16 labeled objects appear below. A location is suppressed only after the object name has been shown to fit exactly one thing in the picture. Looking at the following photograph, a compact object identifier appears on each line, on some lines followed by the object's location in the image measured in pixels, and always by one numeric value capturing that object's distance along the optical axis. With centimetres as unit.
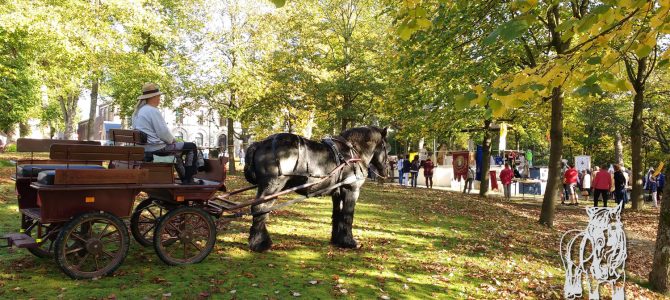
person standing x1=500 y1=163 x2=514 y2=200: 2190
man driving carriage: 590
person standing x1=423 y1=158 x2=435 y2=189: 2574
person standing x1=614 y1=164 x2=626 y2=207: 1764
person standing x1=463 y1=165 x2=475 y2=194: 2442
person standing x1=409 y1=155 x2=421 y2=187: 2580
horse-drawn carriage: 489
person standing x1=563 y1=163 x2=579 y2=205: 2034
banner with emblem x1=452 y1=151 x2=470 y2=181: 2497
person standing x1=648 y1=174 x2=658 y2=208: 2035
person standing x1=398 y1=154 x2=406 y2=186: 2892
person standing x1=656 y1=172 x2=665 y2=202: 2105
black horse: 674
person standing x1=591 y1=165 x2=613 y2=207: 1758
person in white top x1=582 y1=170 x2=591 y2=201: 2259
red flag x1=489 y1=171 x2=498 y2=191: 2472
